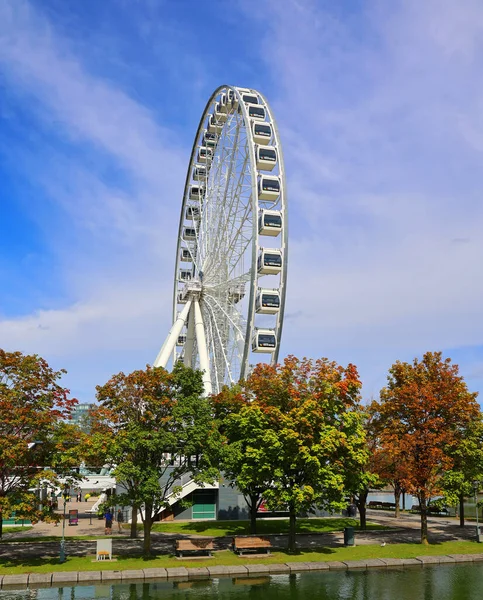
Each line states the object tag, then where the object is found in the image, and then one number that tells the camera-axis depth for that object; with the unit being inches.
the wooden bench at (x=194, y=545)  1105.4
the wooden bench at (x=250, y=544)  1143.0
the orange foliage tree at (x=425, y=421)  1310.3
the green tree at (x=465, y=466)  1320.1
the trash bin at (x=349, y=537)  1266.0
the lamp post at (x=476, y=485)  1480.1
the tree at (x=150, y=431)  1107.9
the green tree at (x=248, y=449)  1205.1
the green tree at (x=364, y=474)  1258.6
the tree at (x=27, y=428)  1010.7
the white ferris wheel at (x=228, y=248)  1686.8
